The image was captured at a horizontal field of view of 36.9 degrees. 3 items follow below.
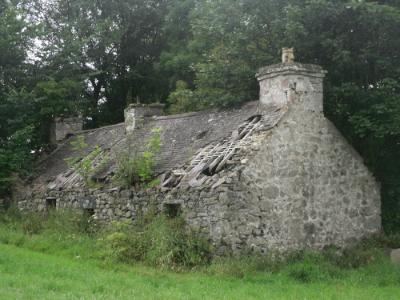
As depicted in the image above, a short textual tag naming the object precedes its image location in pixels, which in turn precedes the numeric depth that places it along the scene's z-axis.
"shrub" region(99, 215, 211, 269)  14.52
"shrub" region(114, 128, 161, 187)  17.59
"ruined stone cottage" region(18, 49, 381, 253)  14.95
